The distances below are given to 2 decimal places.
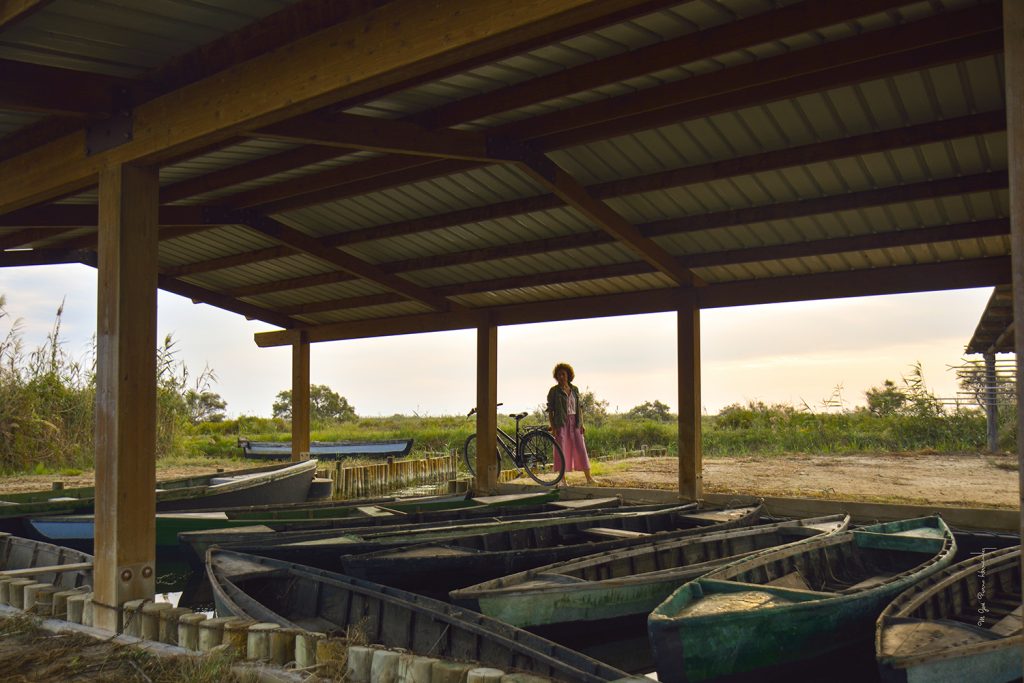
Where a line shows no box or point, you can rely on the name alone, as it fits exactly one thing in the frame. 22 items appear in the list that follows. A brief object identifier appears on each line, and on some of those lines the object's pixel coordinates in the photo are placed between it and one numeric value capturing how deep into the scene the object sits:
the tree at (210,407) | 31.96
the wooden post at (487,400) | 11.84
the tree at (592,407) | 24.90
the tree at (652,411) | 34.06
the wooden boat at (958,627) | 3.69
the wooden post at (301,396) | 13.98
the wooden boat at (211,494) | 8.02
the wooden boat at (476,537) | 5.83
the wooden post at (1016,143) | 2.55
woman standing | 11.60
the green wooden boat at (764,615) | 4.02
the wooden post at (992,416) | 16.44
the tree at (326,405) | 36.53
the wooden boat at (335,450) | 18.19
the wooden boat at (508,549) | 5.39
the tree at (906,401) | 19.00
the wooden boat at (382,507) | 8.16
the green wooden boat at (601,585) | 4.62
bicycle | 11.99
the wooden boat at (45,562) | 5.64
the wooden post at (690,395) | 10.02
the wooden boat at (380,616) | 3.72
